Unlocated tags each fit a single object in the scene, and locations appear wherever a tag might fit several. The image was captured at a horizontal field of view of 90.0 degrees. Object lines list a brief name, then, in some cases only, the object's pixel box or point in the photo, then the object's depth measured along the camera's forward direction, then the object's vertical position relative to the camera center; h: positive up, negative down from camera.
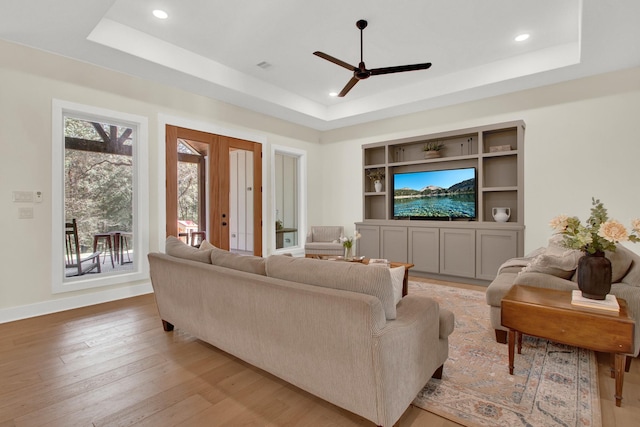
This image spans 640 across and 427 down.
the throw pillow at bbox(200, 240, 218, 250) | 2.94 -0.32
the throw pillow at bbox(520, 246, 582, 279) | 2.57 -0.44
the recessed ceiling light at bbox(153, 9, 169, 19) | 3.36 +2.10
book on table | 1.94 -0.59
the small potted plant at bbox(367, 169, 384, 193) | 6.15 +0.67
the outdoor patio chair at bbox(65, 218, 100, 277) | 3.90 -0.55
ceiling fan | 3.34 +1.53
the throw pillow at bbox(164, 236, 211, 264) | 2.61 -0.35
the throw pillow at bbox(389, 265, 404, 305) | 1.78 -0.40
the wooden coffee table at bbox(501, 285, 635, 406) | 1.85 -0.71
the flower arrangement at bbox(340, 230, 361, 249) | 4.19 -0.43
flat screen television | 5.12 +0.27
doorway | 4.69 +0.39
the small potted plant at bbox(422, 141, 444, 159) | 5.49 +1.07
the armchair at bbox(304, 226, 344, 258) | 5.93 -0.50
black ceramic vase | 2.03 -0.42
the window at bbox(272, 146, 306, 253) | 6.44 +0.27
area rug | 1.75 -1.13
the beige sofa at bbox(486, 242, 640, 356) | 2.28 -0.54
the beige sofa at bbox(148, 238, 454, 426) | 1.53 -0.65
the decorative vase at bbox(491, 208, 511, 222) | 4.79 -0.06
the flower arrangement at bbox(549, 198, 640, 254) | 1.91 -0.14
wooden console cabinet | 4.63 -0.17
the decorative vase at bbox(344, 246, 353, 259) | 4.21 -0.57
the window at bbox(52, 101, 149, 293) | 3.71 +0.19
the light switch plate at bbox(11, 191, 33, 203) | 3.41 +0.17
